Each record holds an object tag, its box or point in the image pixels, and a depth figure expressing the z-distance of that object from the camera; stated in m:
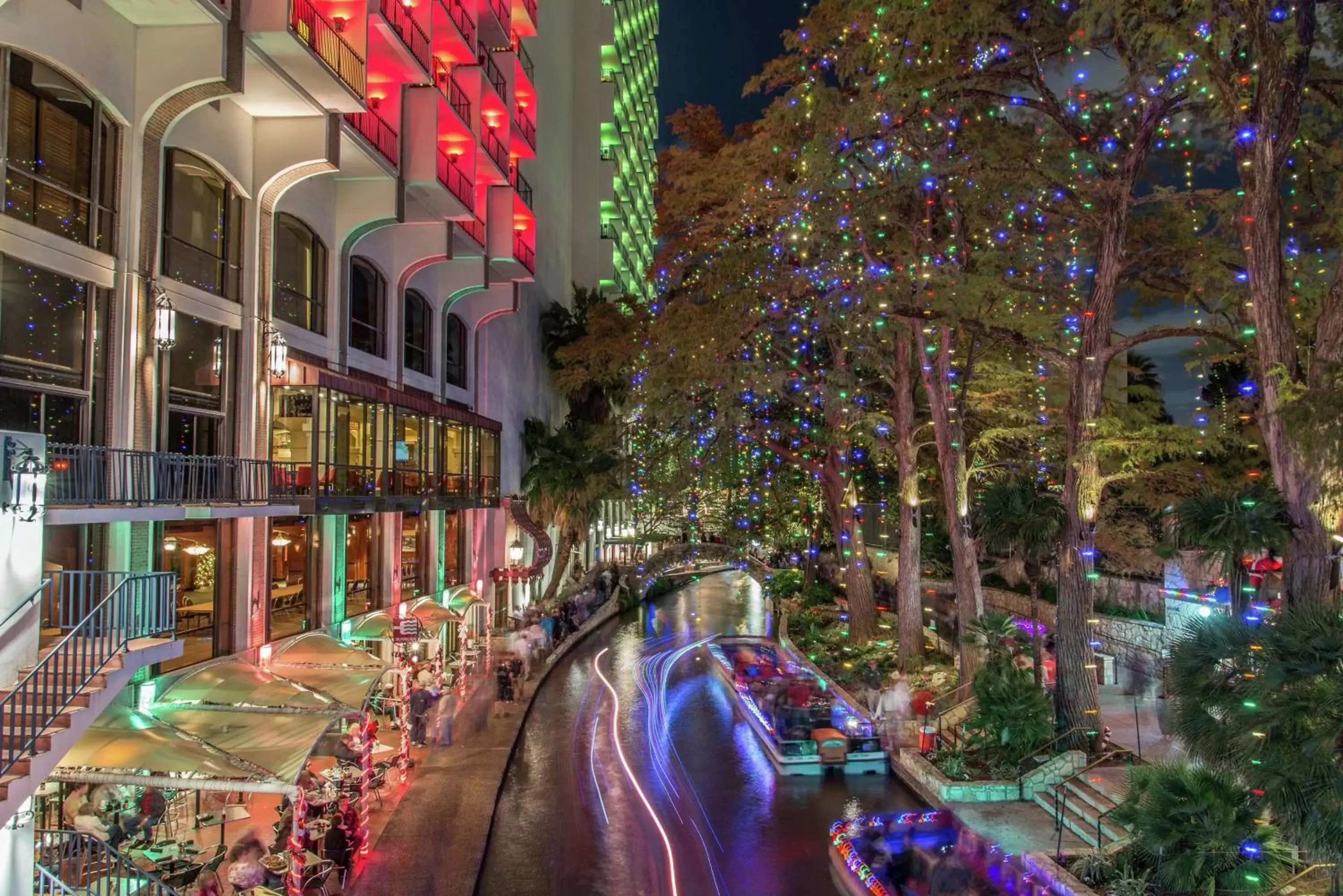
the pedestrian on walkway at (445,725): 20.33
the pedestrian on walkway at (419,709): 19.98
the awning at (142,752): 11.22
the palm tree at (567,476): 38.31
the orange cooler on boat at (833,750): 19.20
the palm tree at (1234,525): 10.66
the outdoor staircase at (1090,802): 13.70
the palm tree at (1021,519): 16.94
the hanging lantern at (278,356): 16.88
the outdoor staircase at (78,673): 7.50
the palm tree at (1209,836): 9.86
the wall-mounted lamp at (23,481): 7.82
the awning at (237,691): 13.95
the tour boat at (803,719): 19.36
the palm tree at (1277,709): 7.76
